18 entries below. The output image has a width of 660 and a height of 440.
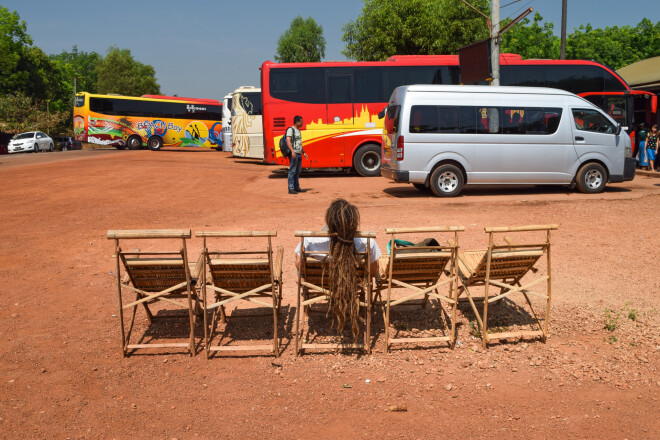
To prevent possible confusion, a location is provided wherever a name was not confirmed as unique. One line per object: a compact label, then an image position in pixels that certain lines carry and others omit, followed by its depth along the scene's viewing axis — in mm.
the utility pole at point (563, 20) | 25984
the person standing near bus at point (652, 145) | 18859
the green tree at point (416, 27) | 31656
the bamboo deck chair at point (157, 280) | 4746
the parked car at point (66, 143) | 50841
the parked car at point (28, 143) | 39219
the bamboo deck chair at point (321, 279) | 4754
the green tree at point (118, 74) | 78438
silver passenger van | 13055
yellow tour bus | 35219
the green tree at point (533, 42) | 46844
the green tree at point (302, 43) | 56875
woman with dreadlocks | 4559
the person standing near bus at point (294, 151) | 13548
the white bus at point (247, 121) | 24859
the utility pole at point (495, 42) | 17188
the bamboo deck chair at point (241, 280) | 4719
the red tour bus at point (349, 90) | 18328
